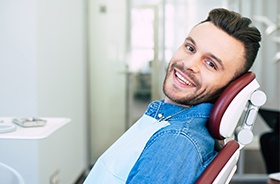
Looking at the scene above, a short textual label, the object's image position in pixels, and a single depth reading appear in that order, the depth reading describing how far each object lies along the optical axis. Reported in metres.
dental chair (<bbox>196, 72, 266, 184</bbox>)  0.94
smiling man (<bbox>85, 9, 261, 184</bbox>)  0.94
